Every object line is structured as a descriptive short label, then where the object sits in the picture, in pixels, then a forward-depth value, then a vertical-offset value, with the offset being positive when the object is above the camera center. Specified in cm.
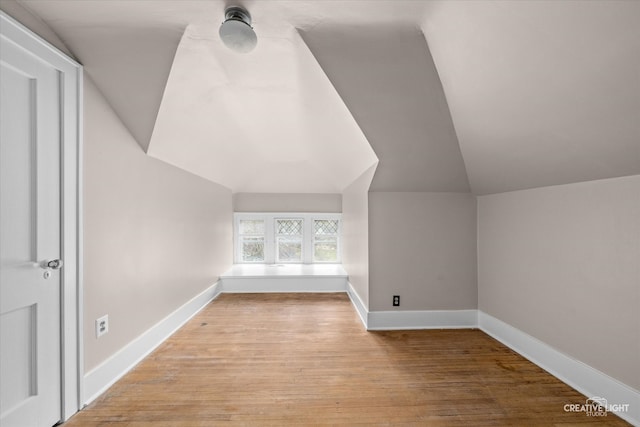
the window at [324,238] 482 -41
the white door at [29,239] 119 -11
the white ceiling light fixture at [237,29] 134 +97
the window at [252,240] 477 -44
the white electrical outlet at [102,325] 165 -70
